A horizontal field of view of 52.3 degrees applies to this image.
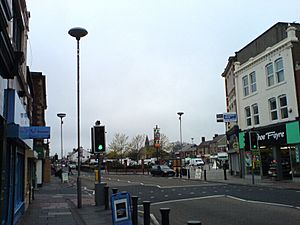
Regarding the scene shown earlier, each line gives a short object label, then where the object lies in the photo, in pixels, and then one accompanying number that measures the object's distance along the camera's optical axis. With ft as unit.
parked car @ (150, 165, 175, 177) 126.78
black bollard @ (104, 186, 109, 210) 40.23
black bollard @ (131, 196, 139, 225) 26.56
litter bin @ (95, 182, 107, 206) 42.85
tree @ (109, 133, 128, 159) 231.66
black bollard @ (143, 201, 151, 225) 24.48
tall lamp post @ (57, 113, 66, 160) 94.01
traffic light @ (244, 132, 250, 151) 71.01
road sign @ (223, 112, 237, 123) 92.60
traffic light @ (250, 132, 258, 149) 69.88
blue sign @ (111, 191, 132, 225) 24.29
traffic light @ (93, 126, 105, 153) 43.40
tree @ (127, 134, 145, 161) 242.49
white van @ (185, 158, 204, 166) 210.70
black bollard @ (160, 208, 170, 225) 18.54
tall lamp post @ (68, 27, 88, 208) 41.60
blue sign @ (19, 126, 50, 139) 28.82
